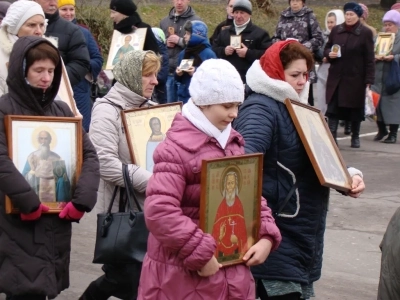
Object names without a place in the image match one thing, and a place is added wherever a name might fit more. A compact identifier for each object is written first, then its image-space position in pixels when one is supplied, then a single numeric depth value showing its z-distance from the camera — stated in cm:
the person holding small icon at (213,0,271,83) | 1133
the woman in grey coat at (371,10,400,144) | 1314
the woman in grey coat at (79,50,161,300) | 514
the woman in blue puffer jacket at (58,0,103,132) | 871
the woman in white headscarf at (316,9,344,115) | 1360
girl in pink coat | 362
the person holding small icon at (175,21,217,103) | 1061
